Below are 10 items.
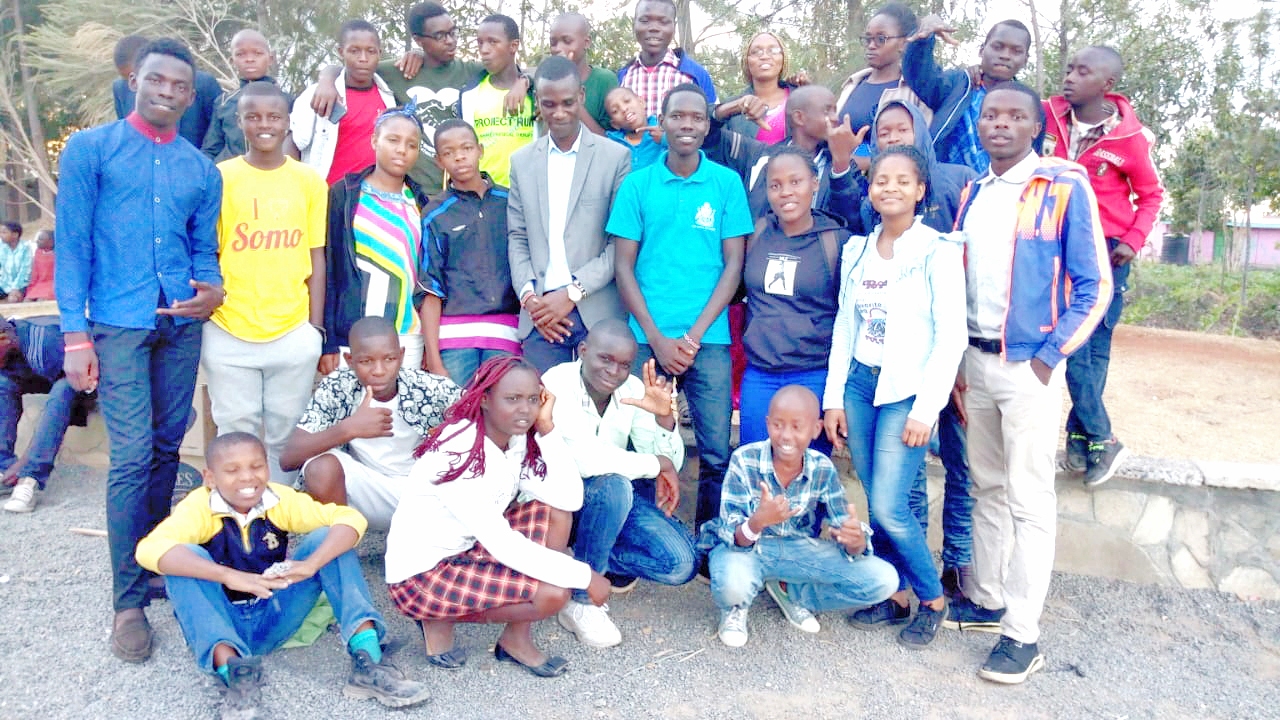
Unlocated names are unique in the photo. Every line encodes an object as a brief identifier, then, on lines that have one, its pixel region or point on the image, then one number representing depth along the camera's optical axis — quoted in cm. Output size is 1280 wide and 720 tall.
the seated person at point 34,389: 502
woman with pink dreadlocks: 317
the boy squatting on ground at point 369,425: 358
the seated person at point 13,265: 1254
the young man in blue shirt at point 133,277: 323
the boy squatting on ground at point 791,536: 352
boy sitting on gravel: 294
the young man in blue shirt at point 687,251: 395
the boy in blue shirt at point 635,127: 454
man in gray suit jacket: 407
